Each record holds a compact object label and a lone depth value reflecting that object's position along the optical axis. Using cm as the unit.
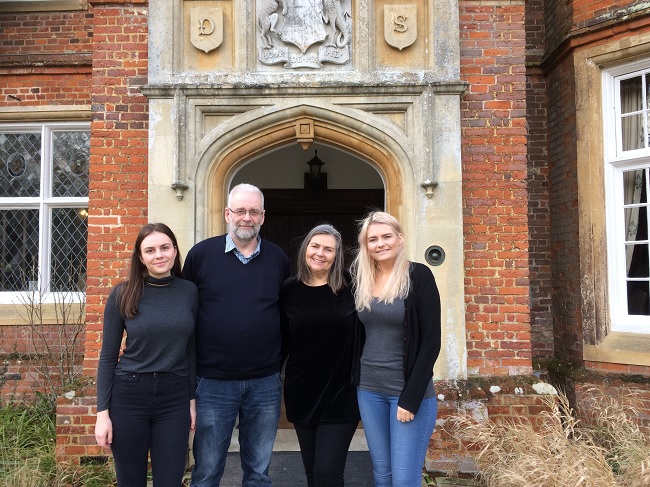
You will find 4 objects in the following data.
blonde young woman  283
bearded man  308
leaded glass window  640
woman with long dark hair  285
